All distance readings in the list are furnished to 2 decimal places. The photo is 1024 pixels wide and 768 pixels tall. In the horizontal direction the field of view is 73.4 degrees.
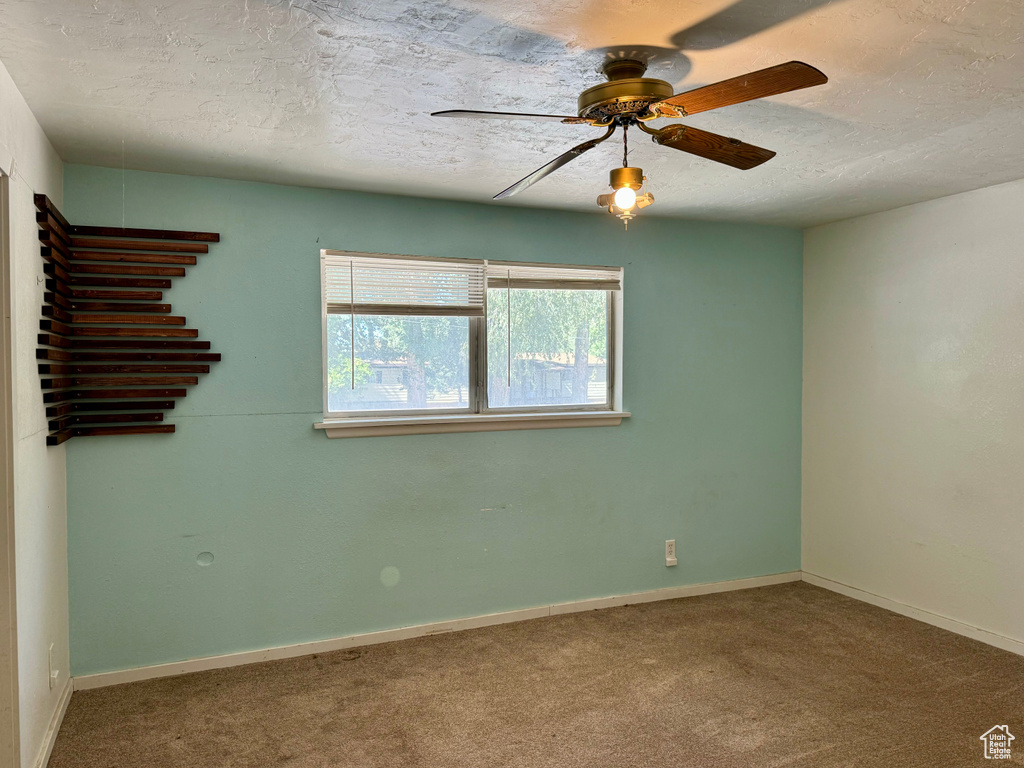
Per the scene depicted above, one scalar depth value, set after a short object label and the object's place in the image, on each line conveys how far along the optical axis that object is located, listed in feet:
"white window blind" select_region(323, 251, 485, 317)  11.32
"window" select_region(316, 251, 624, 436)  11.46
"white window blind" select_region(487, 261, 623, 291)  12.38
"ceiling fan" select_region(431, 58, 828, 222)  5.17
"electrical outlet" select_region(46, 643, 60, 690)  8.42
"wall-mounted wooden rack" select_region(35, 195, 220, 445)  9.38
